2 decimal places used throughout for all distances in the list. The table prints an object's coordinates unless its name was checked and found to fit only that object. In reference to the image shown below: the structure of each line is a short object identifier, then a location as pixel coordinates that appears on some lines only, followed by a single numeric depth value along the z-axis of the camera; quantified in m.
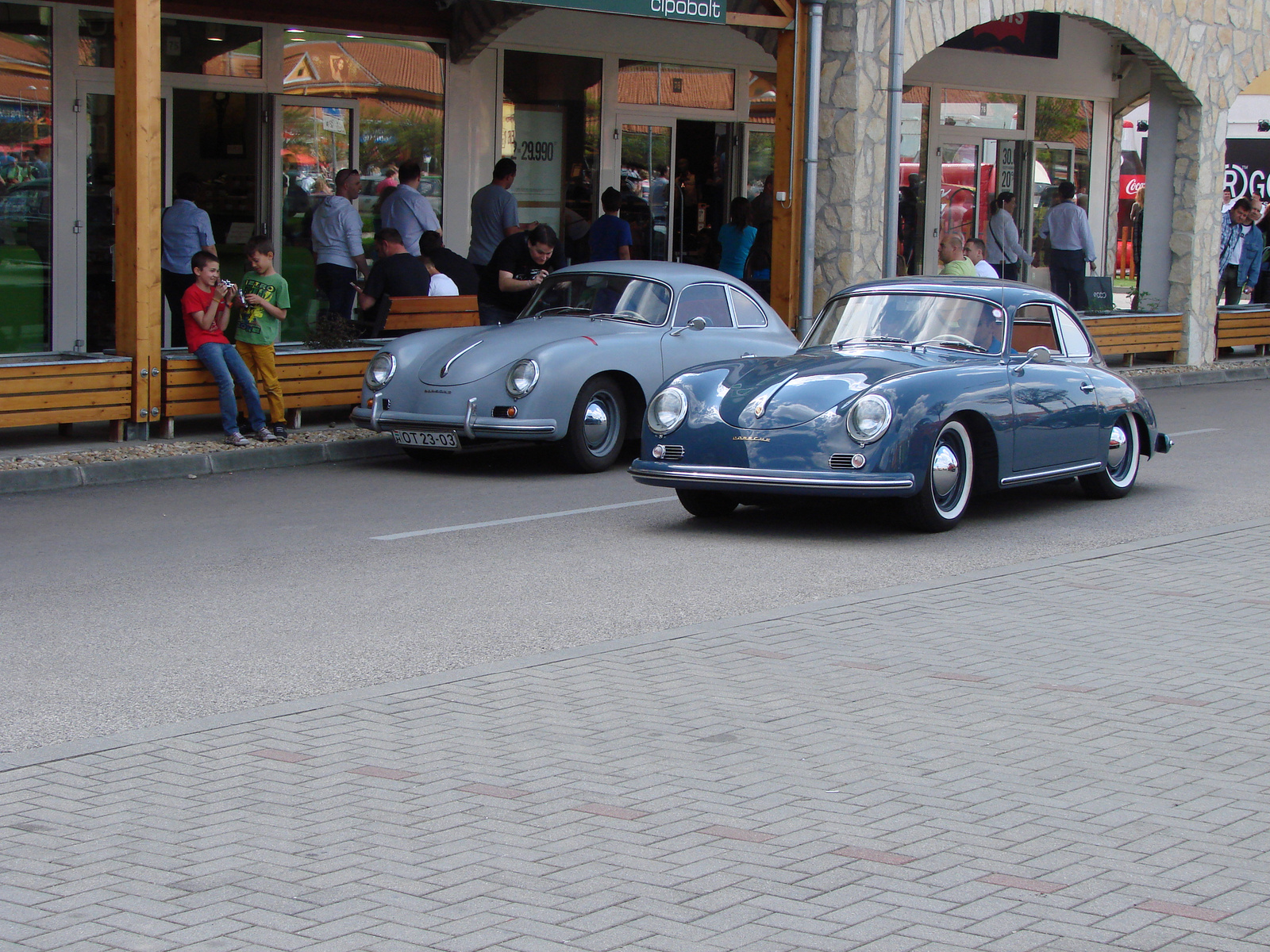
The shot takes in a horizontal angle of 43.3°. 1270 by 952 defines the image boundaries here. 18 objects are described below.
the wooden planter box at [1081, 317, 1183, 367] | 19.52
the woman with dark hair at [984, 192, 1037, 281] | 22.20
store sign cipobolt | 14.06
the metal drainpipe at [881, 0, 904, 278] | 16.56
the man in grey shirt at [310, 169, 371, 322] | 15.59
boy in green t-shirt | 12.11
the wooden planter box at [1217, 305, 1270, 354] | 21.55
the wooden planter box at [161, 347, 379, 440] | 12.05
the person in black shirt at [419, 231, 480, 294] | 14.38
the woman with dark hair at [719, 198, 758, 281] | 18.94
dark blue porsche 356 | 8.73
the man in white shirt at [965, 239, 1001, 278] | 15.50
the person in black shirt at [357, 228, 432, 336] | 13.46
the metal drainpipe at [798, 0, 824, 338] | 16.36
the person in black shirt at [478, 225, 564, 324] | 14.12
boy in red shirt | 11.94
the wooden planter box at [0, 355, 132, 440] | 11.07
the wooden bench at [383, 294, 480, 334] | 13.55
